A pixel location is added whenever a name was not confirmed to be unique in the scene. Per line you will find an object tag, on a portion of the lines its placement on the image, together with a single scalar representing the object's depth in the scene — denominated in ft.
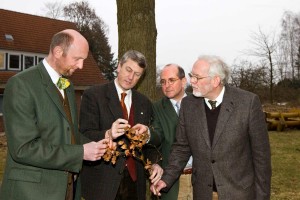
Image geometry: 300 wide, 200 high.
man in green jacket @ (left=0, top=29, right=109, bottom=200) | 6.29
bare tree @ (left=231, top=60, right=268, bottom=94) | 60.13
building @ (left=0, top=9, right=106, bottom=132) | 53.34
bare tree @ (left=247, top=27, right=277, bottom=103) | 69.12
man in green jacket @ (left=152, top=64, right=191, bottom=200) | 9.13
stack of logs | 41.82
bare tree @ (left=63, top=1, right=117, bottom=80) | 92.59
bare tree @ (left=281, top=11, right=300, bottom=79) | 118.81
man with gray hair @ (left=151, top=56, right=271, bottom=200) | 7.39
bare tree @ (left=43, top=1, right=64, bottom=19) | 113.47
